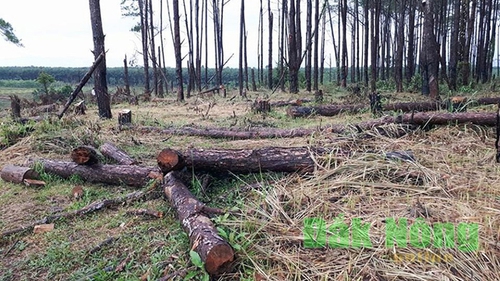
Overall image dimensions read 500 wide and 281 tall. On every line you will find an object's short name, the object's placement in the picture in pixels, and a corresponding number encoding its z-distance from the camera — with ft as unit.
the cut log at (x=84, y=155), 12.45
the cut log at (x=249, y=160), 10.59
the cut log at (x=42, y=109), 32.63
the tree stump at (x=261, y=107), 26.55
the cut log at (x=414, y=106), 20.21
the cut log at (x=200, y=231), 6.55
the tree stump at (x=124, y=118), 21.96
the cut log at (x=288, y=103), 30.90
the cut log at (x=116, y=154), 13.29
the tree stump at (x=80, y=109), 28.81
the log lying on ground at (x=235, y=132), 16.64
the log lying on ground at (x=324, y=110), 23.26
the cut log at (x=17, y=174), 12.73
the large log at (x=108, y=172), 11.57
